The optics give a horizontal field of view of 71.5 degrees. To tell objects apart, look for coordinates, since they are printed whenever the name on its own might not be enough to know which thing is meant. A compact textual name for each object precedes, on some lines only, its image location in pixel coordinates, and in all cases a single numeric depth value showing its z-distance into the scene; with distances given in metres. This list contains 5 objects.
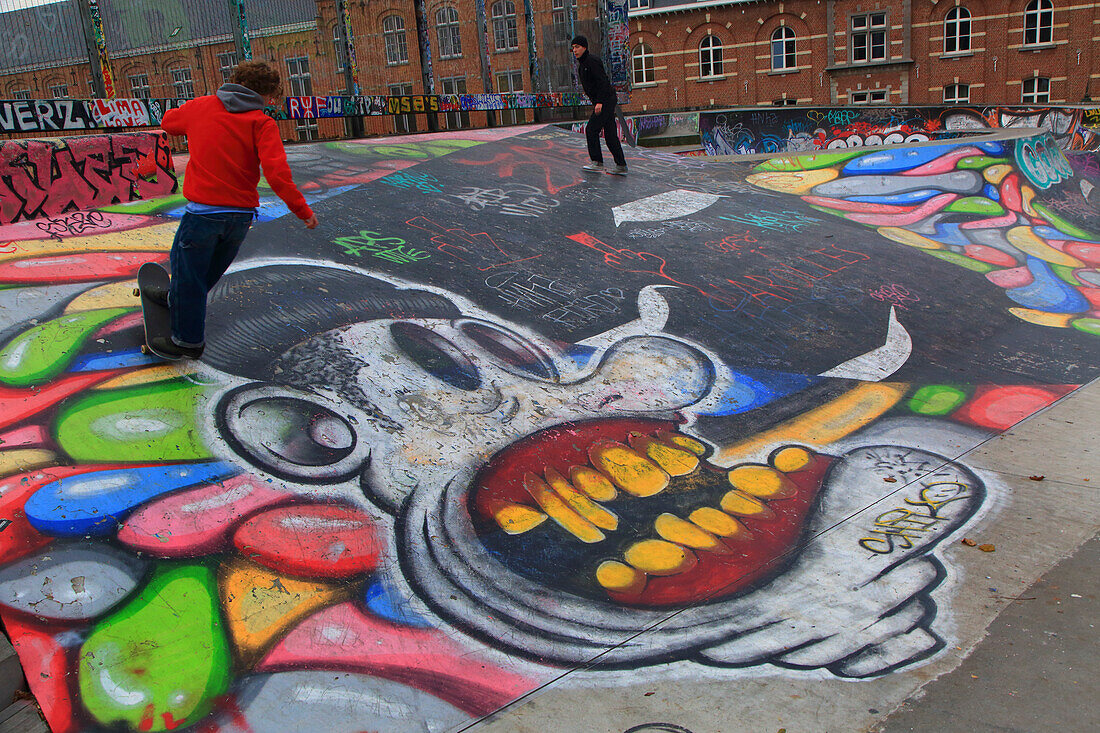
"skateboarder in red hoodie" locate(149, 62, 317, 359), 4.19
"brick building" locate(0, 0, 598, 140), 9.77
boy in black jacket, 9.70
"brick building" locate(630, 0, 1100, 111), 32.38
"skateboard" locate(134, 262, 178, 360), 4.42
